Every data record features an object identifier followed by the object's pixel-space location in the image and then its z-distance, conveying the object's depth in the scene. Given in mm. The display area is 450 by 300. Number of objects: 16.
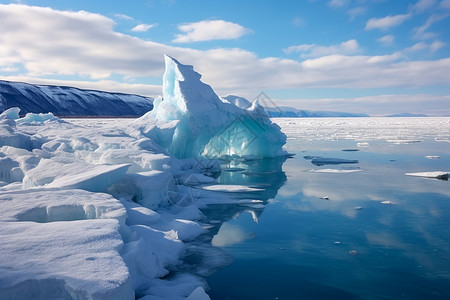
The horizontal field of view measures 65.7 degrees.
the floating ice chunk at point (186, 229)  5658
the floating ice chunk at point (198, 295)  3500
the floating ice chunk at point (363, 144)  20762
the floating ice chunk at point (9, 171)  7202
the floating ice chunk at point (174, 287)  3652
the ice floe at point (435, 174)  10406
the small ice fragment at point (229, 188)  9386
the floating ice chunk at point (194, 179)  10580
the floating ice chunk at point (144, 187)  6660
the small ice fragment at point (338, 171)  11962
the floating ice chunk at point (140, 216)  5455
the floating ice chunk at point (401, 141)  22362
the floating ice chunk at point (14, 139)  9188
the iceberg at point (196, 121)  13250
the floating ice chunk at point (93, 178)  5500
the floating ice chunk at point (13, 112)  15412
